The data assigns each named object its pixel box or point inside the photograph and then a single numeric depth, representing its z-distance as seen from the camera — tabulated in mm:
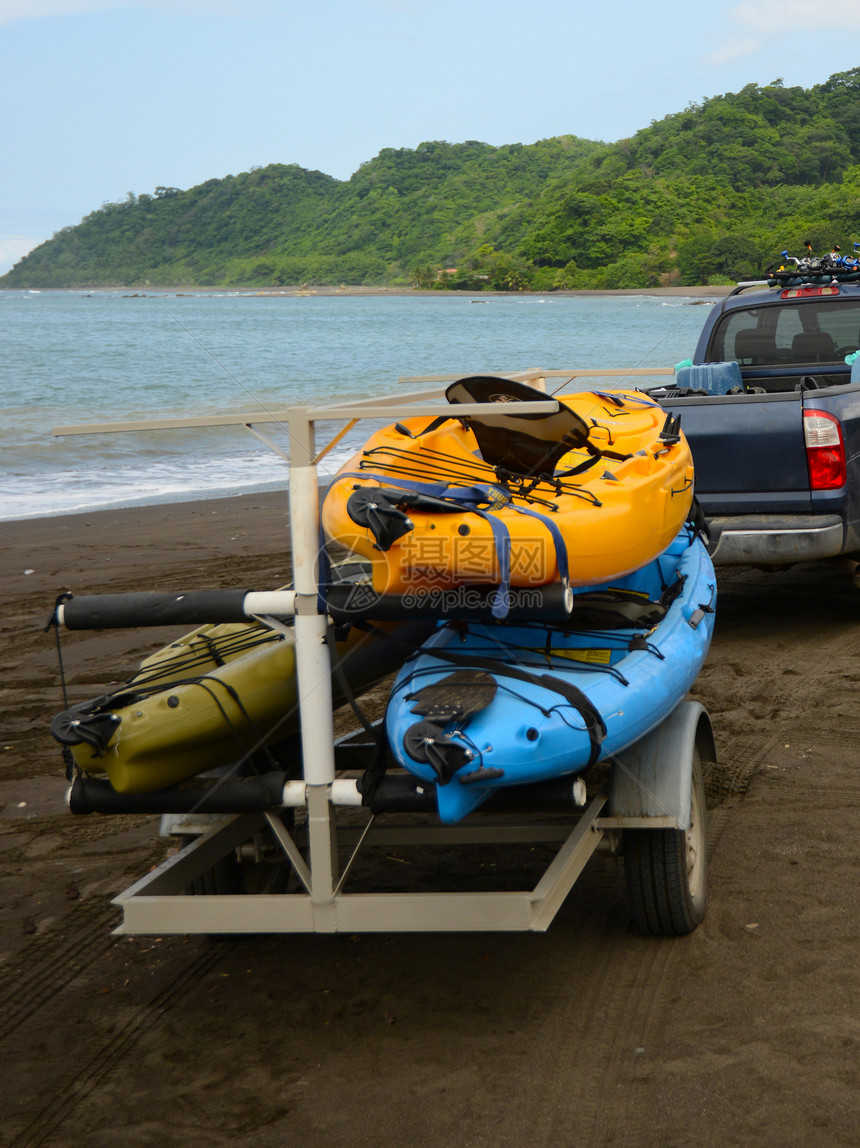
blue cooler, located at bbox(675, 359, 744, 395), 7656
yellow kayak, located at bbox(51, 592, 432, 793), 3105
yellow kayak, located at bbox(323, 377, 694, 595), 3061
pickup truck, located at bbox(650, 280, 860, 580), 6223
